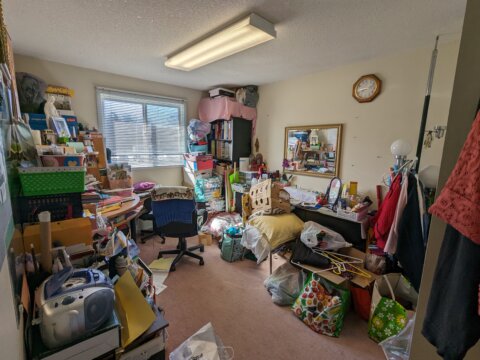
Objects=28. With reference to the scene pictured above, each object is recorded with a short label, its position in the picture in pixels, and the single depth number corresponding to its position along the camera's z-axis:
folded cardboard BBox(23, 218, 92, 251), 1.17
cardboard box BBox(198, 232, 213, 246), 3.21
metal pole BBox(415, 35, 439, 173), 1.94
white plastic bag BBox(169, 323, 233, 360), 1.49
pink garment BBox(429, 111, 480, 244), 0.58
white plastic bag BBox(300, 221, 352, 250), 2.17
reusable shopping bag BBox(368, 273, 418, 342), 1.62
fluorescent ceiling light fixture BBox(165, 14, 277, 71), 1.62
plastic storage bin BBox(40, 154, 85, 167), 1.45
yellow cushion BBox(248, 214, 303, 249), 2.30
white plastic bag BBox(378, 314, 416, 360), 1.53
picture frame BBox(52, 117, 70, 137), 2.24
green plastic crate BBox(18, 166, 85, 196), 1.21
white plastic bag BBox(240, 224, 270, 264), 2.32
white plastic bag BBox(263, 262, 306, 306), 2.07
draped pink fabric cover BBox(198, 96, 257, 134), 3.52
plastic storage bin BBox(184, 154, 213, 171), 3.65
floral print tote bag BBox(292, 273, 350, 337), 1.75
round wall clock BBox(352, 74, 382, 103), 2.35
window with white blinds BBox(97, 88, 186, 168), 3.16
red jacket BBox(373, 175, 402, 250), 1.75
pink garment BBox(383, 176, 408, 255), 1.66
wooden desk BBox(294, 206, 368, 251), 2.23
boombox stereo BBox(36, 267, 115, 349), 0.91
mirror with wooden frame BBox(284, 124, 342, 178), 2.77
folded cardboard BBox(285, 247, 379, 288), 1.88
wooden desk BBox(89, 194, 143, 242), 2.09
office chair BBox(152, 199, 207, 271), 2.50
